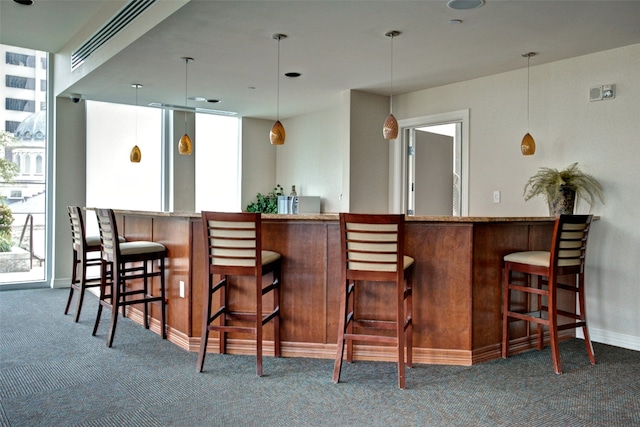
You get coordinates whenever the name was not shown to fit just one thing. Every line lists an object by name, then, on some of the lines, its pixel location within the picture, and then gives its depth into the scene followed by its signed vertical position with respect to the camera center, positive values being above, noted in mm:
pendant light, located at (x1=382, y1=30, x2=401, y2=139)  4102 +667
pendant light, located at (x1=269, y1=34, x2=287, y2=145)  4357 +647
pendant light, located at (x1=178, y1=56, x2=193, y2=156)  5176 +653
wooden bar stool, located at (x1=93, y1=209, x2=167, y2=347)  3836 -417
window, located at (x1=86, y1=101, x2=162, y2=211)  6512 +681
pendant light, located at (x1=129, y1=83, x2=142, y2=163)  5852 +618
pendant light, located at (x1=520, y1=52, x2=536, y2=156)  4441 +580
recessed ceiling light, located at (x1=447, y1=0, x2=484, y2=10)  3189 +1330
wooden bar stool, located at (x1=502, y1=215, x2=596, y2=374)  3348 -415
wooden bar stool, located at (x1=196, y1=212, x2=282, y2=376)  3144 -303
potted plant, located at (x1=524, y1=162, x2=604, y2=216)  4160 +184
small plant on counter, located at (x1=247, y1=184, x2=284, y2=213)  7523 +82
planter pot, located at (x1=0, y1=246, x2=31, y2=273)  6074 -661
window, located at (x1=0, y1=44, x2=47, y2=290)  6035 +401
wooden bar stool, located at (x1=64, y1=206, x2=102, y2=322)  4438 -370
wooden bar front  3412 -538
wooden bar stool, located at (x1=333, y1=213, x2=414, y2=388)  2955 -309
